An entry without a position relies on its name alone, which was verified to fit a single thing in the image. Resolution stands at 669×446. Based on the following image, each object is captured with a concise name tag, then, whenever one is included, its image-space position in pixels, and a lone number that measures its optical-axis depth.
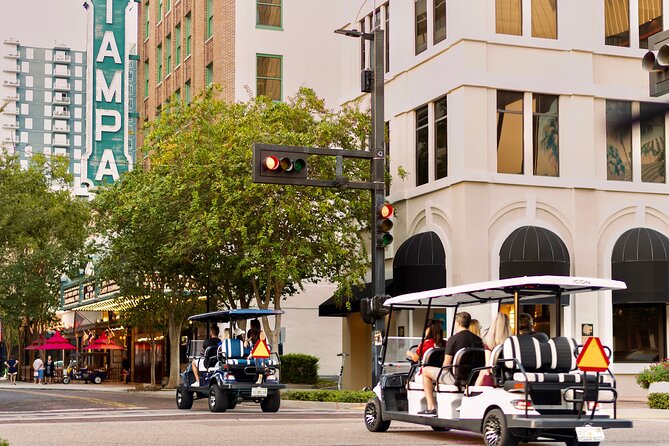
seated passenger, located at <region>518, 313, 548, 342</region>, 13.06
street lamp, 22.20
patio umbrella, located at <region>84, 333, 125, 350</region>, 55.02
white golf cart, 12.25
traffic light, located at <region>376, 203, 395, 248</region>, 21.70
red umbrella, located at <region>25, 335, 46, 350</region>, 58.38
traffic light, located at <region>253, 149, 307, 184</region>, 20.06
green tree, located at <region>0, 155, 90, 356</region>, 49.69
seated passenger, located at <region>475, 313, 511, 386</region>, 13.26
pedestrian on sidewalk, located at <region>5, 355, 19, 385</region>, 60.07
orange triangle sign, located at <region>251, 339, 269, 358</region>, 22.31
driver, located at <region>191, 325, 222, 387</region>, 23.38
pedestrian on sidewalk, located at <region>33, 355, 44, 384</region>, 56.56
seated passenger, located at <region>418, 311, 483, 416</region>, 13.90
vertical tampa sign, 56.75
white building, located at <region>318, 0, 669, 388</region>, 29.17
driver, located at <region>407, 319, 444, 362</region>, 15.13
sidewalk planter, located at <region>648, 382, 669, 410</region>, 23.42
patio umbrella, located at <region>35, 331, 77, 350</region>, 55.28
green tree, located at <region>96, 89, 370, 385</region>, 29.53
